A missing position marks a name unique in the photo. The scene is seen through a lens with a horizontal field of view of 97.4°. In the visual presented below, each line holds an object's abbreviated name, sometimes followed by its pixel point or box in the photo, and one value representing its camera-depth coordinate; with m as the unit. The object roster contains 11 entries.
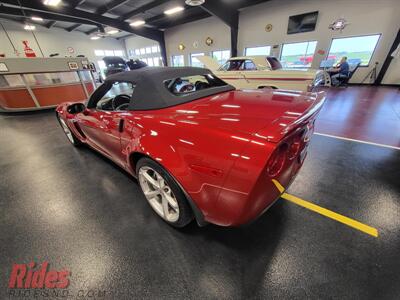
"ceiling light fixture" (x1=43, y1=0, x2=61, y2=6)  7.25
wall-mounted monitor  9.23
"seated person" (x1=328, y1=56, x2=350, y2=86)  8.16
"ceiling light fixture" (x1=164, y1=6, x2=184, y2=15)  10.32
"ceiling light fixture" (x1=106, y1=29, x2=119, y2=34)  13.91
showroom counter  5.62
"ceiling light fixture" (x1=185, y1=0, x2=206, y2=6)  7.51
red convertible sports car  1.00
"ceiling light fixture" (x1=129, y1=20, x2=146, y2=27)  13.48
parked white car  4.65
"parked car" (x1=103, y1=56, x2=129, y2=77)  12.96
